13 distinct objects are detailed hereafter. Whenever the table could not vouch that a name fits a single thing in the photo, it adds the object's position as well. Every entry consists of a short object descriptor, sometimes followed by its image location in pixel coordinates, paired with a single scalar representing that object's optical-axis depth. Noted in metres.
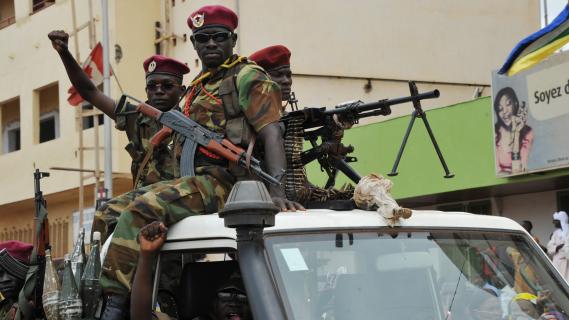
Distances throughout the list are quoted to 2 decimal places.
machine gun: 9.45
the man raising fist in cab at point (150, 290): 7.57
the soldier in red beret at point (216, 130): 8.12
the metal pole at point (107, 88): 34.66
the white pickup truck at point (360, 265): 6.59
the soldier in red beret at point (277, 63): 11.08
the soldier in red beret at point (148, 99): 10.54
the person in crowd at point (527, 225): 21.70
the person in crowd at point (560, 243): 21.50
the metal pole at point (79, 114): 39.19
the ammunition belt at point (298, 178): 8.79
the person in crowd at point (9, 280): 10.48
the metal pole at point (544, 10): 37.89
